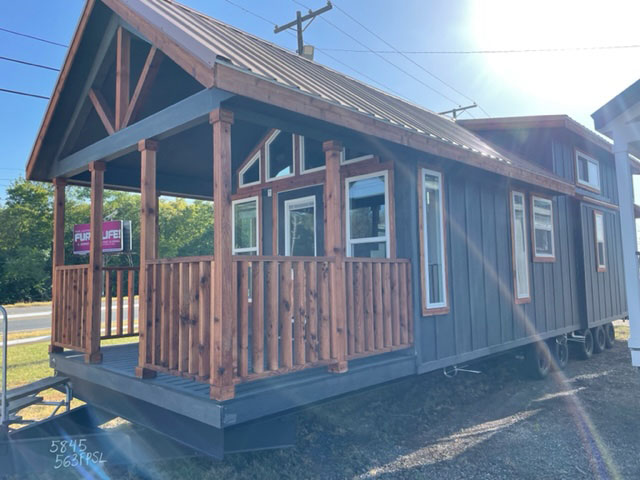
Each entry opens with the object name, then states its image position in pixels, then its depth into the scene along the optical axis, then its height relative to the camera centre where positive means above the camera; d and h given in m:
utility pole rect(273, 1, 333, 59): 15.98 +8.69
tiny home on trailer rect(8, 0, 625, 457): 3.39 +0.42
